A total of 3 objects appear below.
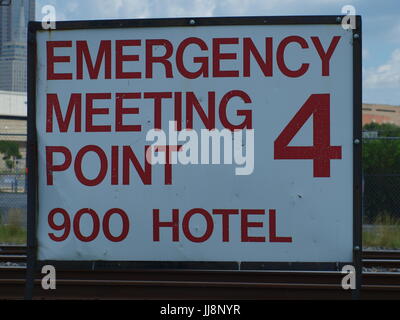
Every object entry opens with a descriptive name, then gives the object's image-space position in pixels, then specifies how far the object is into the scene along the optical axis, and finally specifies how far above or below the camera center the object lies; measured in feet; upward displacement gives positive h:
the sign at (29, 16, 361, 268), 13.47 +0.45
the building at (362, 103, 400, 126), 301.43 +22.19
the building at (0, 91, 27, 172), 230.48 +19.96
